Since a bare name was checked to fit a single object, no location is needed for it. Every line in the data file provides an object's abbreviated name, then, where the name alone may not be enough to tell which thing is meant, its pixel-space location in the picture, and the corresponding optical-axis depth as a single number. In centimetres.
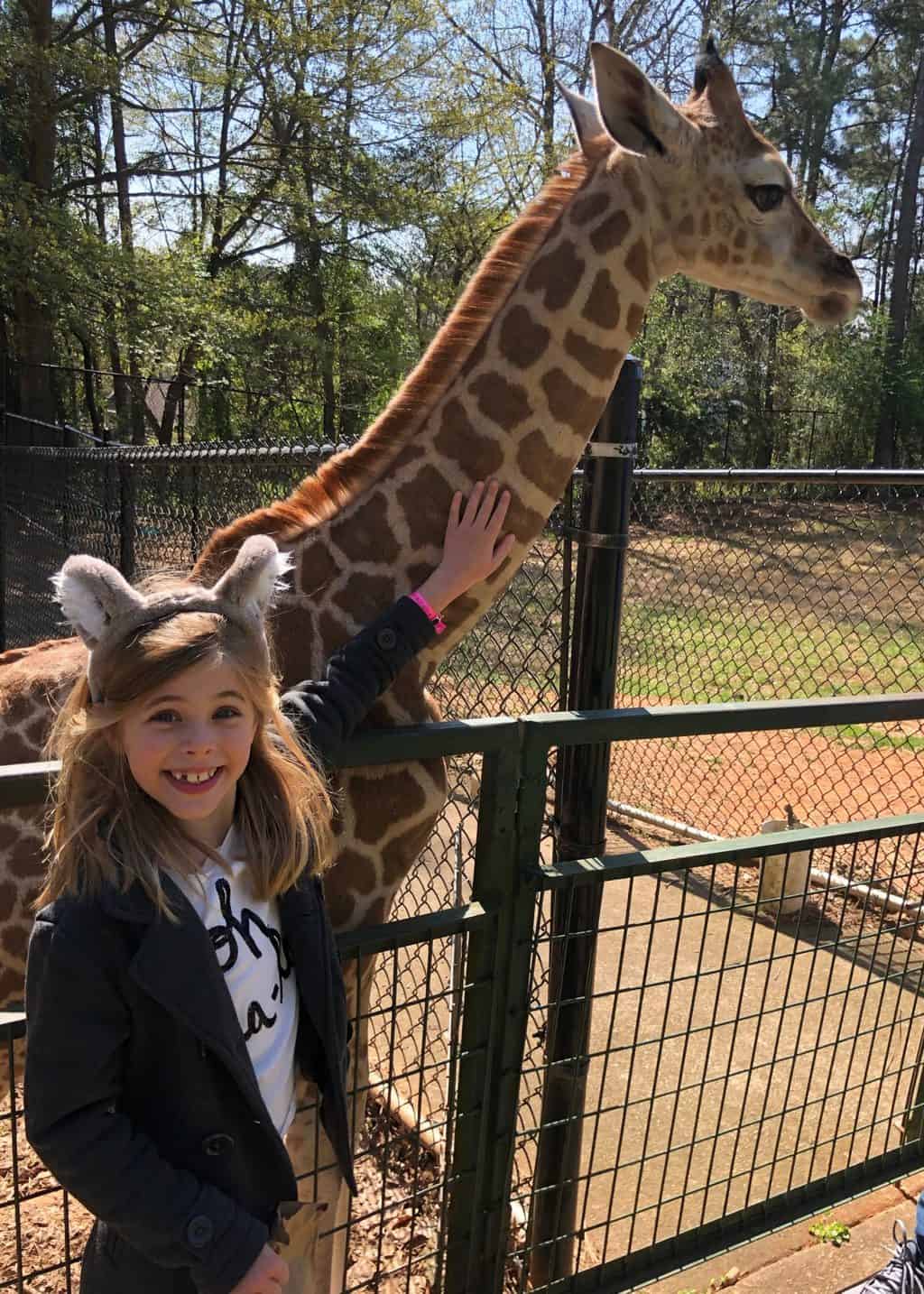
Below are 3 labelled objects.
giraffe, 232
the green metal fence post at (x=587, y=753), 255
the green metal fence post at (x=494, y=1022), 194
